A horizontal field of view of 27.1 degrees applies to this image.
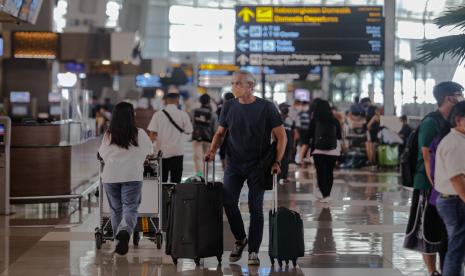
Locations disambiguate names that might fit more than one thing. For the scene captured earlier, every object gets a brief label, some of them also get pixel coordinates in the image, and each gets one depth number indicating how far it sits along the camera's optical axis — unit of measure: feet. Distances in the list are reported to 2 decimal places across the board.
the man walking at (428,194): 24.21
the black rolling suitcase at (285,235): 28.63
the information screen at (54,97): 102.25
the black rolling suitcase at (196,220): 28.45
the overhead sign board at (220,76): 118.52
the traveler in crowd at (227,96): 55.63
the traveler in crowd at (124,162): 31.27
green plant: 29.96
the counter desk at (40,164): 46.16
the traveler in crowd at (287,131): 57.54
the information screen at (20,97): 98.84
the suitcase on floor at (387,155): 81.92
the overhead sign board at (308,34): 81.00
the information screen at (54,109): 103.04
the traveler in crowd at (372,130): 82.17
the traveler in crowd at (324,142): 49.57
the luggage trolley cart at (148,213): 33.73
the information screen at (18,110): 100.58
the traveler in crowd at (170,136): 41.34
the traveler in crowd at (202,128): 60.13
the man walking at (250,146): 29.07
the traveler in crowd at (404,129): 82.07
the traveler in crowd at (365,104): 85.87
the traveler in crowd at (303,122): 84.79
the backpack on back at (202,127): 60.64
